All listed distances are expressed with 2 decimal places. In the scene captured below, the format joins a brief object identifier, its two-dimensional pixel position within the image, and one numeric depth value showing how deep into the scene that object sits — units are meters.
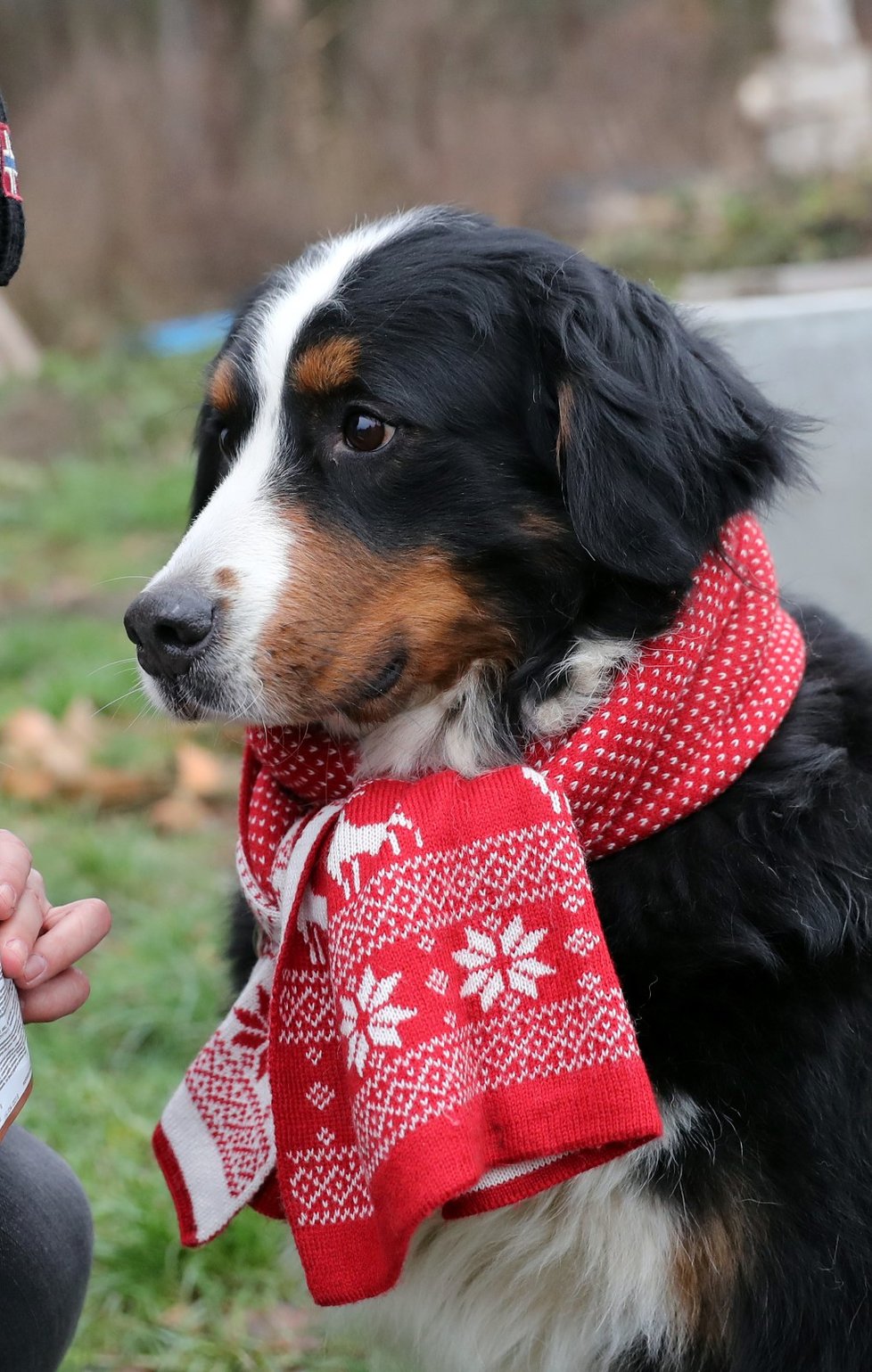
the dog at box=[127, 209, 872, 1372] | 1.20
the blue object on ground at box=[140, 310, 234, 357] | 4.43
